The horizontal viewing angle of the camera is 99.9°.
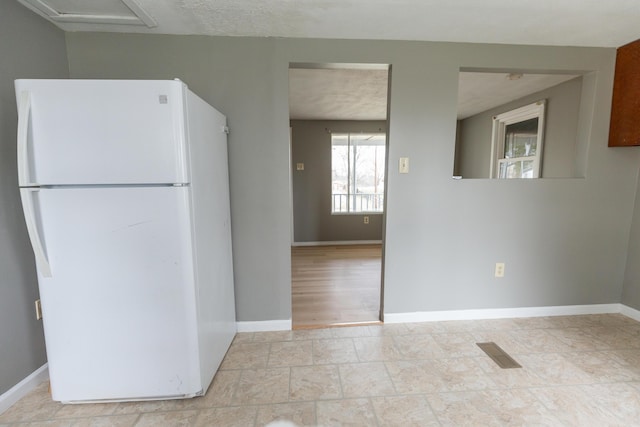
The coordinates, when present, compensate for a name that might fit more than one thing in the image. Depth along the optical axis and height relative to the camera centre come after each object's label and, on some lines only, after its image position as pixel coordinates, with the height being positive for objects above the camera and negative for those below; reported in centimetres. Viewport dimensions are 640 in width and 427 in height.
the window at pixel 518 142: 327 +51
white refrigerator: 124 -25
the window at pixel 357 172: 507 +15
